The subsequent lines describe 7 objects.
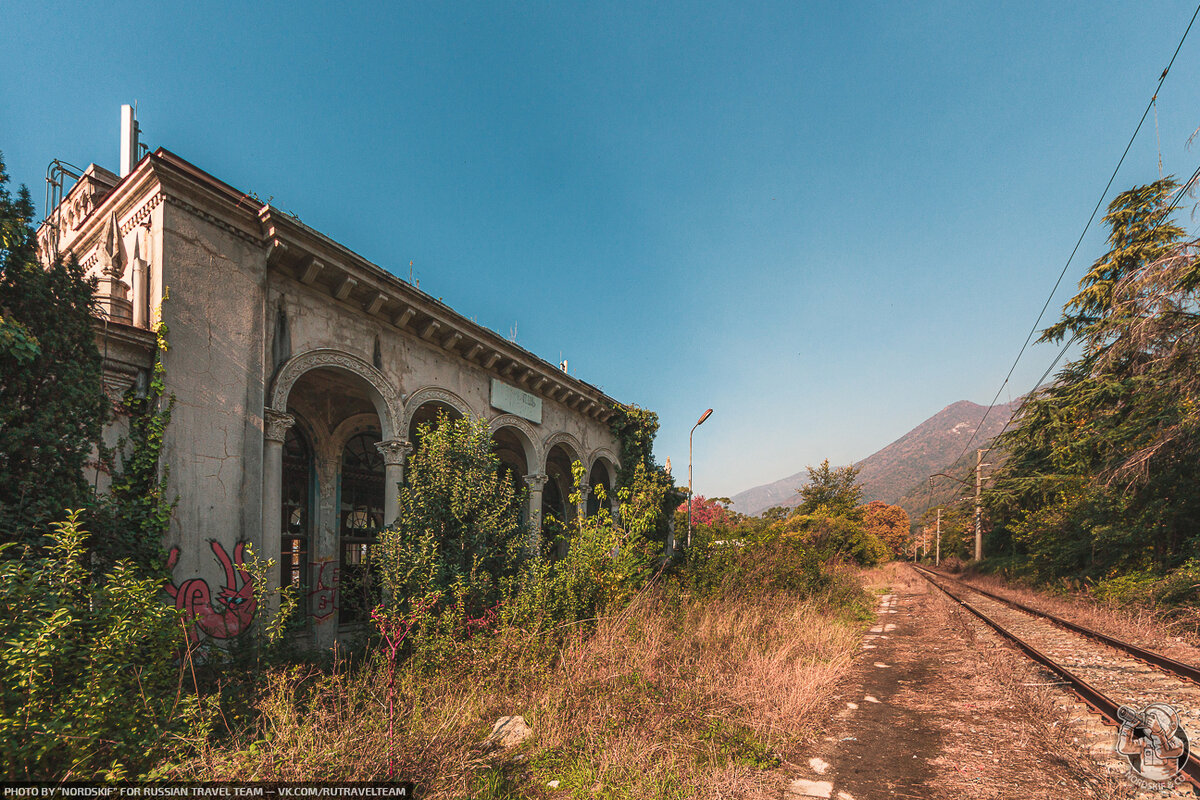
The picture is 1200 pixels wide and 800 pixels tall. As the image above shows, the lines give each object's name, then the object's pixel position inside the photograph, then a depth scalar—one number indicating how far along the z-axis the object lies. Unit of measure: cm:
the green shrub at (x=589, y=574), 680
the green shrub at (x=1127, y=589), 1127
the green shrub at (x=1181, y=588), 990
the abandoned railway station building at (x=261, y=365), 608
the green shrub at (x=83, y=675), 266
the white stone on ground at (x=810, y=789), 388
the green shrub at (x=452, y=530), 632
